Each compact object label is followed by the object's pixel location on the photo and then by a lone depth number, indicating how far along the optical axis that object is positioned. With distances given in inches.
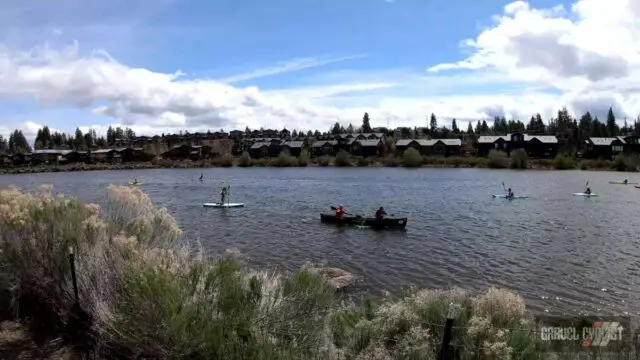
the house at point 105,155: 6619.1
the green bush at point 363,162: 5201.8
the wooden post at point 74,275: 378.0
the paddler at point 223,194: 1909.4
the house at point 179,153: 6701.3
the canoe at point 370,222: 1368.1
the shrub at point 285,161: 5408.5
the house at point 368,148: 5871.1
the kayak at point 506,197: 2149.6
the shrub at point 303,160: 5447.8
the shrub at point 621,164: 4151.8
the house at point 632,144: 4951.8
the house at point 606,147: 5009.8
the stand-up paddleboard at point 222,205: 1890.5
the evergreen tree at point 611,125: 7190.0
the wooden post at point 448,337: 269.1
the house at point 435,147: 5605.3
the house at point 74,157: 6525.6
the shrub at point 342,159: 5226.4
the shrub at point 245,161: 5629.9
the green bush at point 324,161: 5428.2
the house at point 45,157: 6446.9
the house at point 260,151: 6491.6
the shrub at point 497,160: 4643.2
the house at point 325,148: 6181.1
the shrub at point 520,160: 4490.2
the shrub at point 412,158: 5029.5
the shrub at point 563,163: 4411.9
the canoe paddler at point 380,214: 1374.3
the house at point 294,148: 6274.6
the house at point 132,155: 6683.1
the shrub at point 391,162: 5236.2
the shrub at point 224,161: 5787.4
